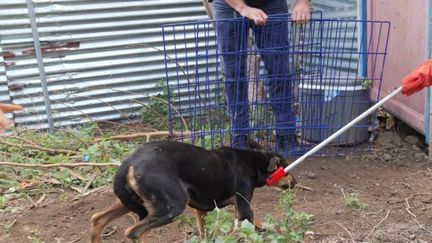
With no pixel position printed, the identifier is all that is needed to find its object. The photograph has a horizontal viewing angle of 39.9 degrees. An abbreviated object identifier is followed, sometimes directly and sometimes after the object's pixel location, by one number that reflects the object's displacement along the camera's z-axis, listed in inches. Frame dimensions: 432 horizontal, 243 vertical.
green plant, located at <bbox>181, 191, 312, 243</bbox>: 116.2
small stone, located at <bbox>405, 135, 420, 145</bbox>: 220.4
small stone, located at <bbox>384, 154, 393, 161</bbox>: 209.2
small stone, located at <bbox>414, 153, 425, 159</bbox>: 208.8
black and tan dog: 134.2
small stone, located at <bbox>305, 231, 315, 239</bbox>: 151.0
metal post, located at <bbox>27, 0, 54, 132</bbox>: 261.6
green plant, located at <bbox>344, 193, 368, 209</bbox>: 166.2
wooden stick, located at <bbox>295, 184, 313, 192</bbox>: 186.2
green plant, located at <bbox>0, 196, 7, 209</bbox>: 184.5
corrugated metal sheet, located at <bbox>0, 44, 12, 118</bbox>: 272.7
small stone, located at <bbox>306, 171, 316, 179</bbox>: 196.1
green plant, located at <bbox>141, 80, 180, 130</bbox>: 276.1
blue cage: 203.3
